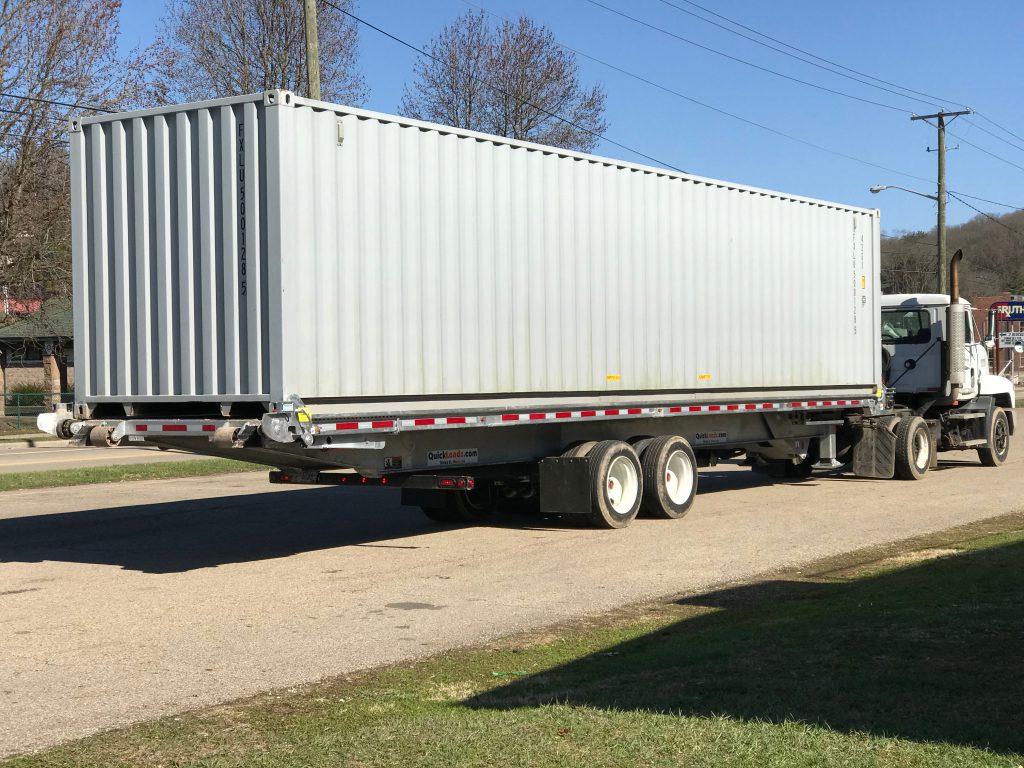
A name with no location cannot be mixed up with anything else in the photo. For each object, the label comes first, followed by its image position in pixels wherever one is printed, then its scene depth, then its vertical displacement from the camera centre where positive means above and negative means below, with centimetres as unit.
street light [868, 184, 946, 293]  3969 +376
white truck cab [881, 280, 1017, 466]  2092 +3
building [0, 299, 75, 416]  3988 +144
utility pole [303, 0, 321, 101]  2223 +587
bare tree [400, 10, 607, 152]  4366 +966
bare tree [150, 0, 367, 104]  3928 +1030
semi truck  1103 +71
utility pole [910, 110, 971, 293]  4000 +533
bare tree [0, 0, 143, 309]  3491 +684
